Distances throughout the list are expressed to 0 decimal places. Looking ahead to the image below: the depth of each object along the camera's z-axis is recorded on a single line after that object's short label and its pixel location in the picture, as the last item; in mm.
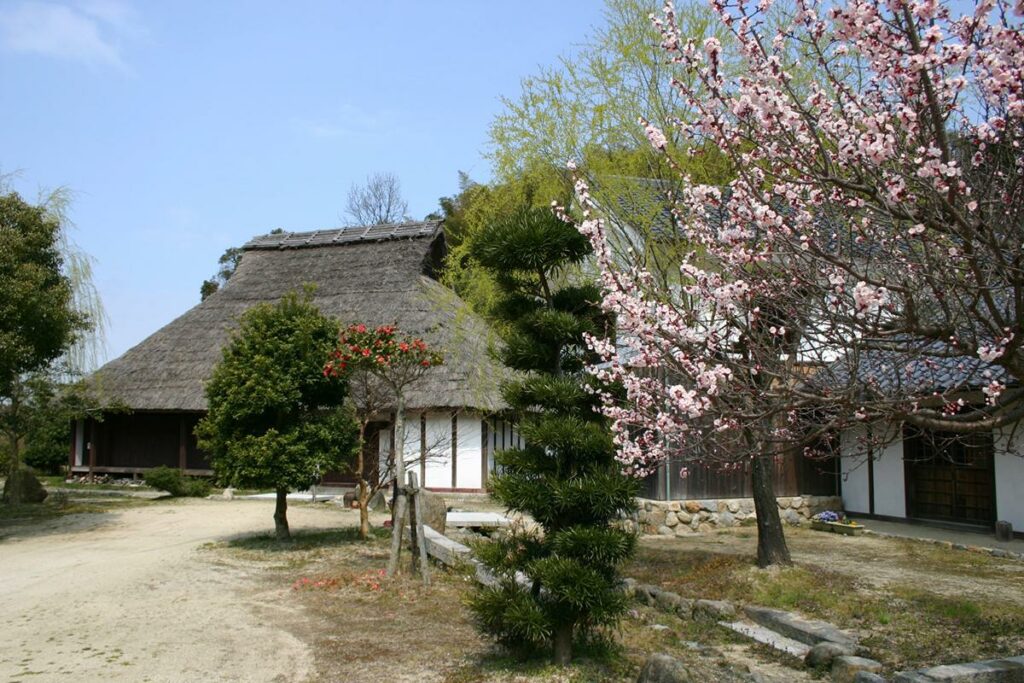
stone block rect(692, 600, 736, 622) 7803
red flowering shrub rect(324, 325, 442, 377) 9719
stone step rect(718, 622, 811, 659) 6629
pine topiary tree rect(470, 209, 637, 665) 5727
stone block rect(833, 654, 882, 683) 5832
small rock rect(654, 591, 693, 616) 8133
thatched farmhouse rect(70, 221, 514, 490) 18406
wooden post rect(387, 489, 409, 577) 9227
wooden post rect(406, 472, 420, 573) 9633
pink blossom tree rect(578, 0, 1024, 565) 3781
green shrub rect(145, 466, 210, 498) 19109
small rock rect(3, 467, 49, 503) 17328
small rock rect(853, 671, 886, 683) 5336
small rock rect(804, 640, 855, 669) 6188
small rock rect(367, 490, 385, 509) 16766
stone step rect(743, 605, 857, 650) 6602
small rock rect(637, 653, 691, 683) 5137
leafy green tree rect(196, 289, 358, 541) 11086
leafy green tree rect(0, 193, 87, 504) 12117
